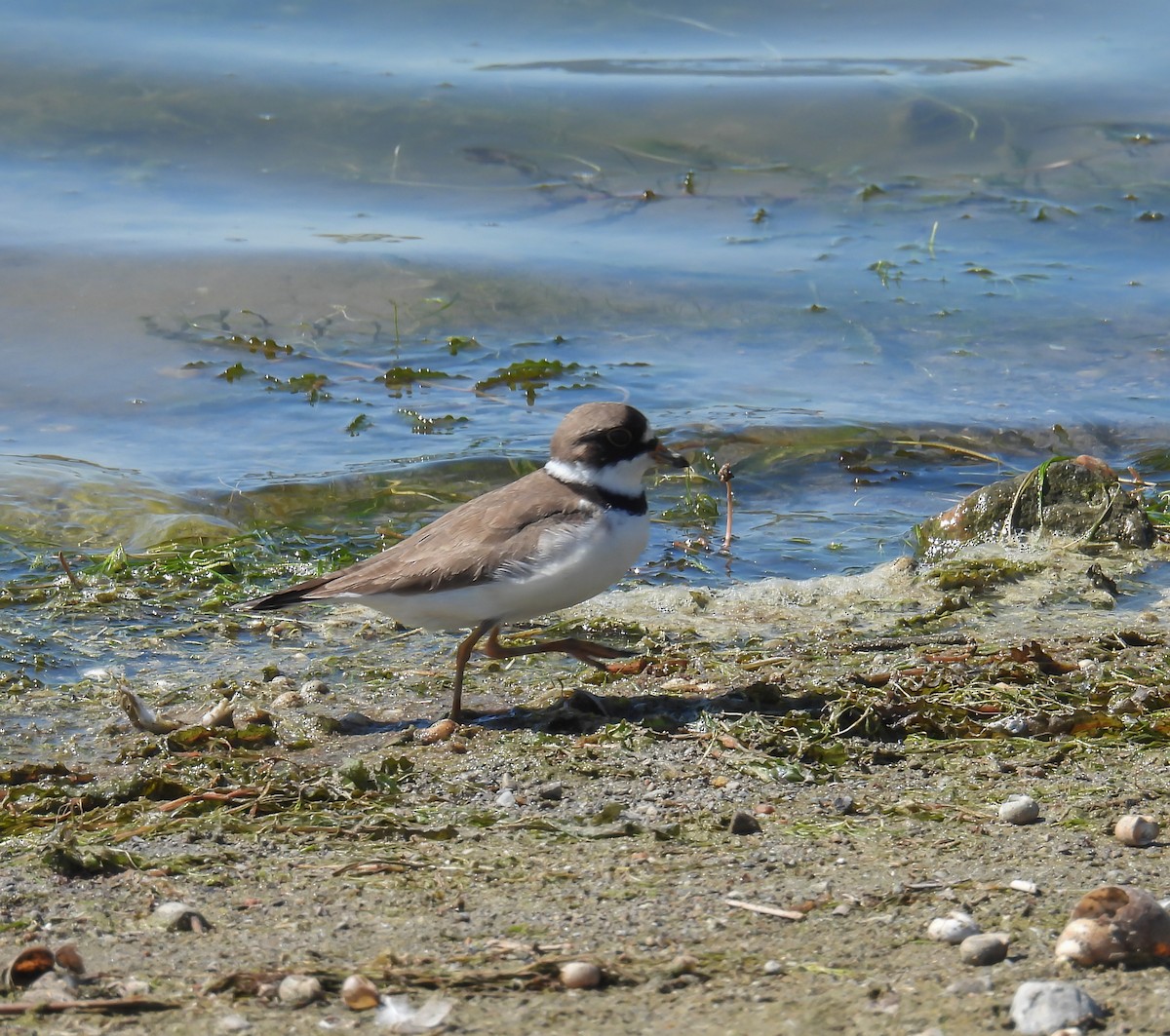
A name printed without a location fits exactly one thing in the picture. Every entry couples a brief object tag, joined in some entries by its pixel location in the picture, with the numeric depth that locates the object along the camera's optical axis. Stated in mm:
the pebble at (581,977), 5824
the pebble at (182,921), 6598
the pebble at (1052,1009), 5230
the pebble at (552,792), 8266
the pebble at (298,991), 5746
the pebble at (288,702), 10187
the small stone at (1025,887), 6484
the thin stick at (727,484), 14012
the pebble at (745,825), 7559
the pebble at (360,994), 5719
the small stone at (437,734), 9453
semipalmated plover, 9711
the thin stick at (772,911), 6395
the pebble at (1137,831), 7031
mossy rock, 13375
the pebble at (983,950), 5812
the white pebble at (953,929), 6027
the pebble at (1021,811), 7473
